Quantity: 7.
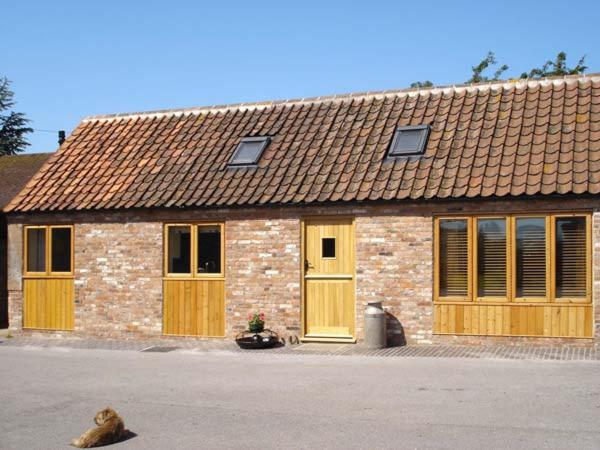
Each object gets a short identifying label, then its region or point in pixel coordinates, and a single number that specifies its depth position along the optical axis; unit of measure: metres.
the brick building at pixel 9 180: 23.20
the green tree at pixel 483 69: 38.78
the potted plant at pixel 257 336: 16.47
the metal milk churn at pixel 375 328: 15.67
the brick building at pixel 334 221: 15.31
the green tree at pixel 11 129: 53.66
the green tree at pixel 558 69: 35.75
